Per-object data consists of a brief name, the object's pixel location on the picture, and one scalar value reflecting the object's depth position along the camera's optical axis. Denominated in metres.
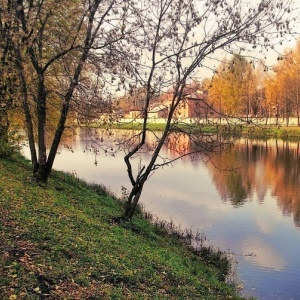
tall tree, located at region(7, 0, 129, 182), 9.65
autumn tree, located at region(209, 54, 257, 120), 57.20
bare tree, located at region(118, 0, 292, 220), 10.88
